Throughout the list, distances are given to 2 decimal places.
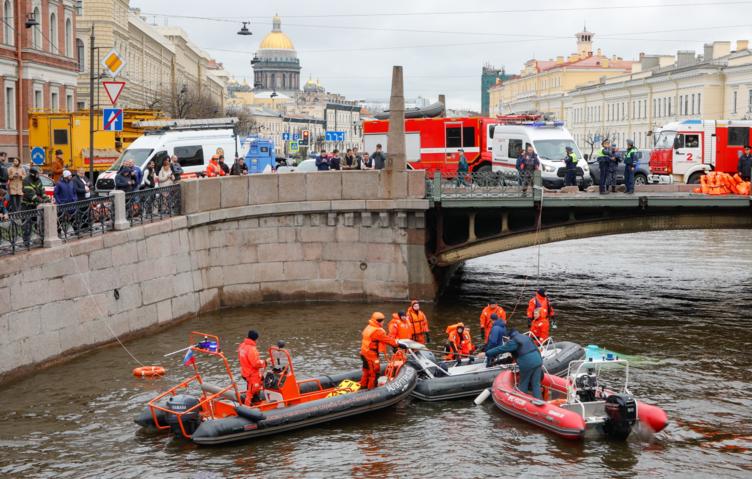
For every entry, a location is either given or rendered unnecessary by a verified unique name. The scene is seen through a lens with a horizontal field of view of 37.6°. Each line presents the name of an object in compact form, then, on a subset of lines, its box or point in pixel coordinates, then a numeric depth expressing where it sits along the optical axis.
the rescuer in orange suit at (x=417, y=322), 21.11
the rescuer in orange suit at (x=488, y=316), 21.59
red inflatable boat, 16.80
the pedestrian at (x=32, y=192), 23.06
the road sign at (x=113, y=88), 25.08
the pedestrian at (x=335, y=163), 35.00
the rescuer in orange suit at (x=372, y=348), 18.44
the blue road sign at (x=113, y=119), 25.47
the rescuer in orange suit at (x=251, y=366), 17.28
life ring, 20.81
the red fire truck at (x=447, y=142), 37.50
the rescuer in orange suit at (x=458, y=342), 20.98
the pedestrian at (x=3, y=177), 24.42
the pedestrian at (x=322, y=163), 34.84
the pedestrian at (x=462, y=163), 35.41
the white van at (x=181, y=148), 31.11
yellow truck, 38.66
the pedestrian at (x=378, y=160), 31.70
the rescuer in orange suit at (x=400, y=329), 20.91
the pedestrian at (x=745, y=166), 28.39
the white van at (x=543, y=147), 33.22
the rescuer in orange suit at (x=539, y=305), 21.62
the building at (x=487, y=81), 177.88
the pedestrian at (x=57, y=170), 27.07
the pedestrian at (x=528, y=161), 31.03
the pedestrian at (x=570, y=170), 30.98
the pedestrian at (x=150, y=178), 28.11
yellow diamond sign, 26.58
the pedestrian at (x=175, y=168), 29.73
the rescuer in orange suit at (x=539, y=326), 21.75
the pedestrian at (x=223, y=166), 30.75
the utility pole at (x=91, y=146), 26.70
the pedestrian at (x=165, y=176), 27.73
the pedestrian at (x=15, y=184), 23.14
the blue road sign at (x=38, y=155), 30.09
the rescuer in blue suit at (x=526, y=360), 18.11
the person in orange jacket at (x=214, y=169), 29.97
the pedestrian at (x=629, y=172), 28.47
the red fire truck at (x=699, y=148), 36.06
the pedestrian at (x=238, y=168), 30.36
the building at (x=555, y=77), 124.75
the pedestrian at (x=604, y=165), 28.42
